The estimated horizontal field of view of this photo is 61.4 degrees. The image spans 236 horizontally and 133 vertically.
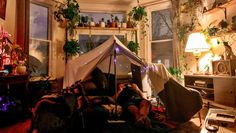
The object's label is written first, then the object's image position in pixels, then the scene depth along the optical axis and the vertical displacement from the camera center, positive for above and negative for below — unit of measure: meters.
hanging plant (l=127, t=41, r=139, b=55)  5.07 +0.63
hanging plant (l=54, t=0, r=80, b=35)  4.80 +1.42
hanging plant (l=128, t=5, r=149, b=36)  5.02 +1.41
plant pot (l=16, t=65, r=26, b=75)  3.61 +0.04
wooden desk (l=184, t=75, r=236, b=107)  3.23 -0.31
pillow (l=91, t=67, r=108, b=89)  3.98 -0.16
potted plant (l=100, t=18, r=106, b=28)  5.29 +1.26
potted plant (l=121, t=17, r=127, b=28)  5.34 +1.25
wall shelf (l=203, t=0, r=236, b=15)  3.55 +1.21
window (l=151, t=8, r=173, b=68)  5.14 +0.88
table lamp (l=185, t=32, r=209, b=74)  3.96 +0.54
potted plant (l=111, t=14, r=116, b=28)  5.33 +1.29
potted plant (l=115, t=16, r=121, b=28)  5.33 +1.33
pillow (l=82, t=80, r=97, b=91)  3.89 -0.27
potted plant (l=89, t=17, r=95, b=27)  5.24 +1.27
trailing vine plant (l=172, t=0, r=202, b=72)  4.55 +1.12
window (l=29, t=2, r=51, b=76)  4.66 +0.75
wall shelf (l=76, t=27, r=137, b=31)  5.22 +1.13
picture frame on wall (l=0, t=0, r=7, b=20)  3.54 +1.15
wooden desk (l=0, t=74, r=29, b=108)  3.27 -0.27
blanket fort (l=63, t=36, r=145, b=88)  3.04 +0.19
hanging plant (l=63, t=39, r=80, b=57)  4.92 +0.60
